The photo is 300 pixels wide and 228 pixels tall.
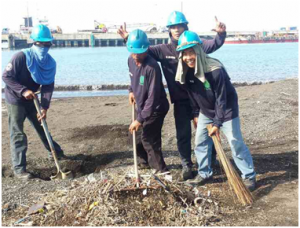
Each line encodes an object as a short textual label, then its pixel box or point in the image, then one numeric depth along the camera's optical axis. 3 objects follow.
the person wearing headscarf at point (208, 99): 4.45
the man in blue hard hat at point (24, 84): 5.75
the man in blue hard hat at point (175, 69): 5.14
